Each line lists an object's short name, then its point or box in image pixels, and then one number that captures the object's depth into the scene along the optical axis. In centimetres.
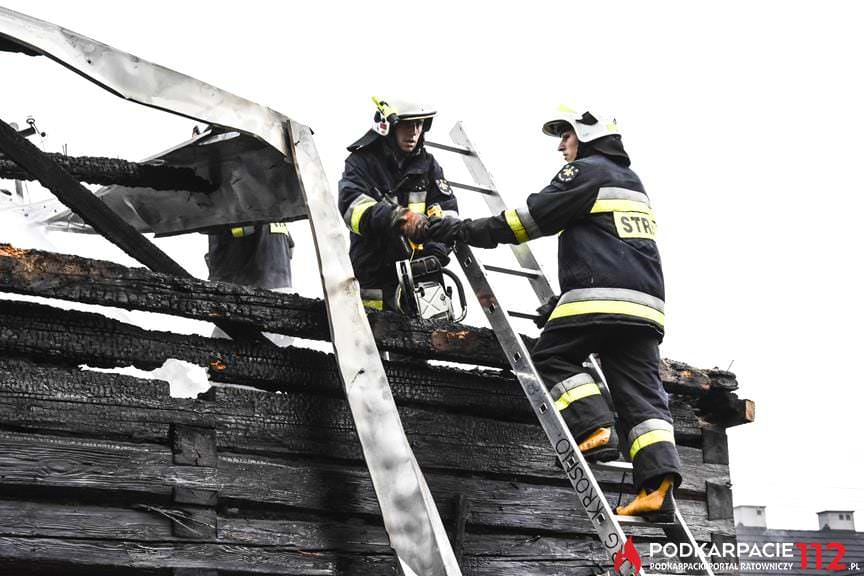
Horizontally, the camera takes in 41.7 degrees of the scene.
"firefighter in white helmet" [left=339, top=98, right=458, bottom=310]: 554
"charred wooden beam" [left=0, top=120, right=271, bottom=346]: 441
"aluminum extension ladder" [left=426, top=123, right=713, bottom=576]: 422
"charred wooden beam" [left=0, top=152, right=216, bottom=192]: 518
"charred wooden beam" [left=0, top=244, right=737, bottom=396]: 383
